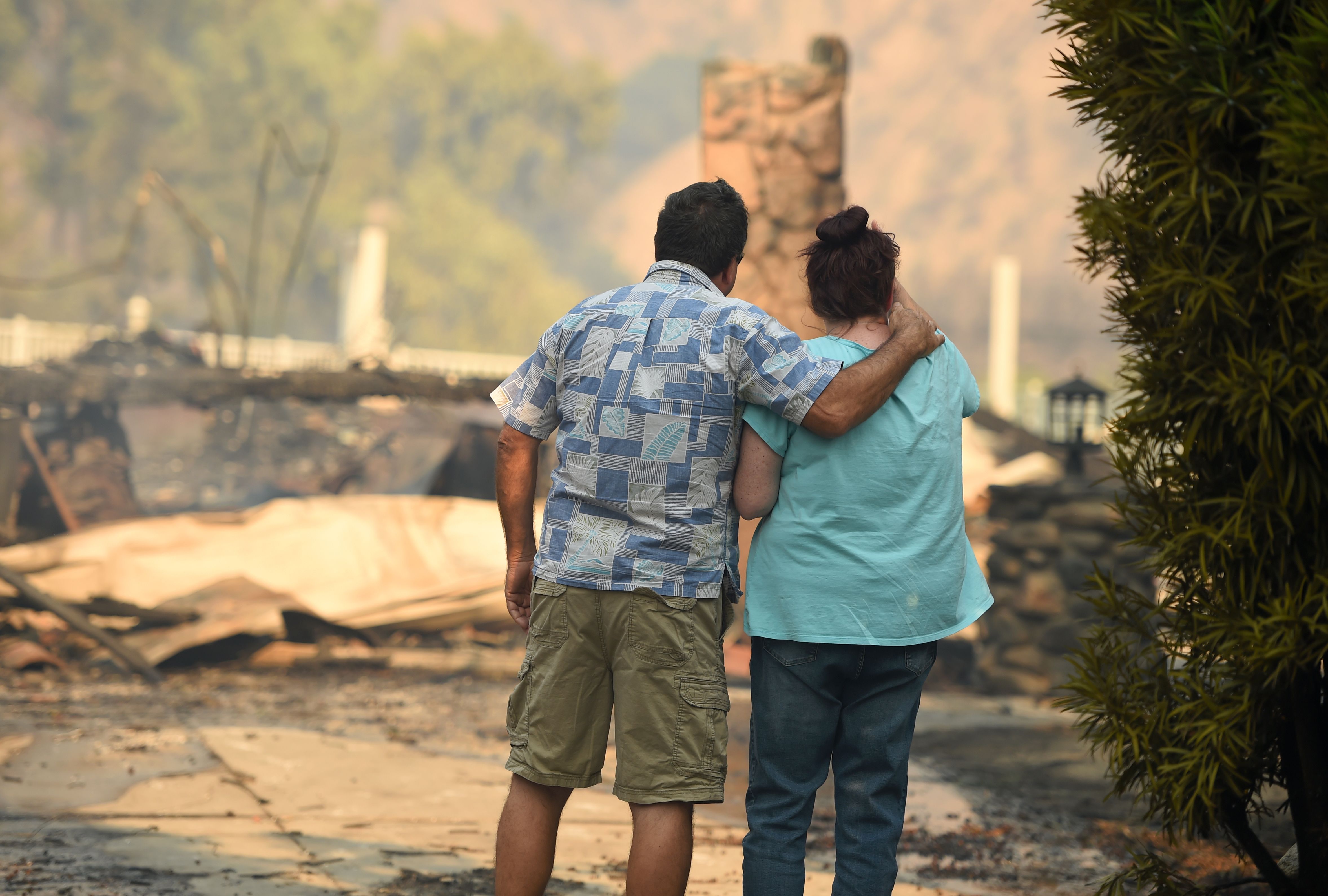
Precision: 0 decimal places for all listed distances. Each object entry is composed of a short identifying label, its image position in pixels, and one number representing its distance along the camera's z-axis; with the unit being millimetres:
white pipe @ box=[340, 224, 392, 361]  47906
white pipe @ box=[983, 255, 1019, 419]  43531
